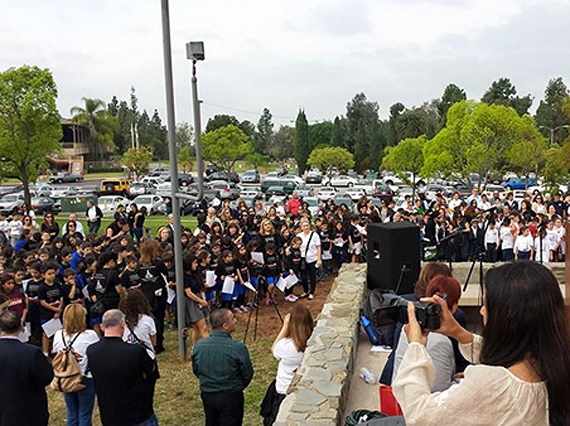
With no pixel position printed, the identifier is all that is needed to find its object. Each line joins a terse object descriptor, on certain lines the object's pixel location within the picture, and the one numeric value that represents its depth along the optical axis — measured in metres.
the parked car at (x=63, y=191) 40.91
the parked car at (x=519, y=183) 45.44
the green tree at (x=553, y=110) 74.82
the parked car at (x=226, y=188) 35.56
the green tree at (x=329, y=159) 58.84
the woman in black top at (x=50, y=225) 13.99
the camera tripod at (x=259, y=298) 9.77
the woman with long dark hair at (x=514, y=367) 2.06
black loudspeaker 8.88
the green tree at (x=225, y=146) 58.22
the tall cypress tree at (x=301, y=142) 69.69
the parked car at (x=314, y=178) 56.54
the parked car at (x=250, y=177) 55.94
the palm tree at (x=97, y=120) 77.88
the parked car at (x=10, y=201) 31.48
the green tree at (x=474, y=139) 31.33
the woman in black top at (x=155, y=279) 8.95
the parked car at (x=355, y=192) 37.60
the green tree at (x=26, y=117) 25.94
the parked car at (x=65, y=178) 63.12
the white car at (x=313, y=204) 27.41
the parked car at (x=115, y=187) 40.12
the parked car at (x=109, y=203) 29.28
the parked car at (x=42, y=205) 30.67
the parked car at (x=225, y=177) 53.91
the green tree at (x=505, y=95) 79.81
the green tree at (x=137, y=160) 59.66
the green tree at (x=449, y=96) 76.69
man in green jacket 5.11
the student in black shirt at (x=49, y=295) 8.38
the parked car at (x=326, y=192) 37.77
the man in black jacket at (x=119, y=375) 4.70
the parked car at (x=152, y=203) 30.11
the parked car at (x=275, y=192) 35.83
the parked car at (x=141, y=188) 42.09
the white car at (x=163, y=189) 39.72
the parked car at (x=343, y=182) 51.74
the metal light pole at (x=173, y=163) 7.88
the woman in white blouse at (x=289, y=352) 5.52
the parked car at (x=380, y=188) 35.02
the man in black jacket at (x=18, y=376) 4.62
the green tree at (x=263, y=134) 95.50
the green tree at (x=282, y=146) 93.12
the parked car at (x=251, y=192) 34.02
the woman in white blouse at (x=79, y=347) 5.54
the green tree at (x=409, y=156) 40.91
